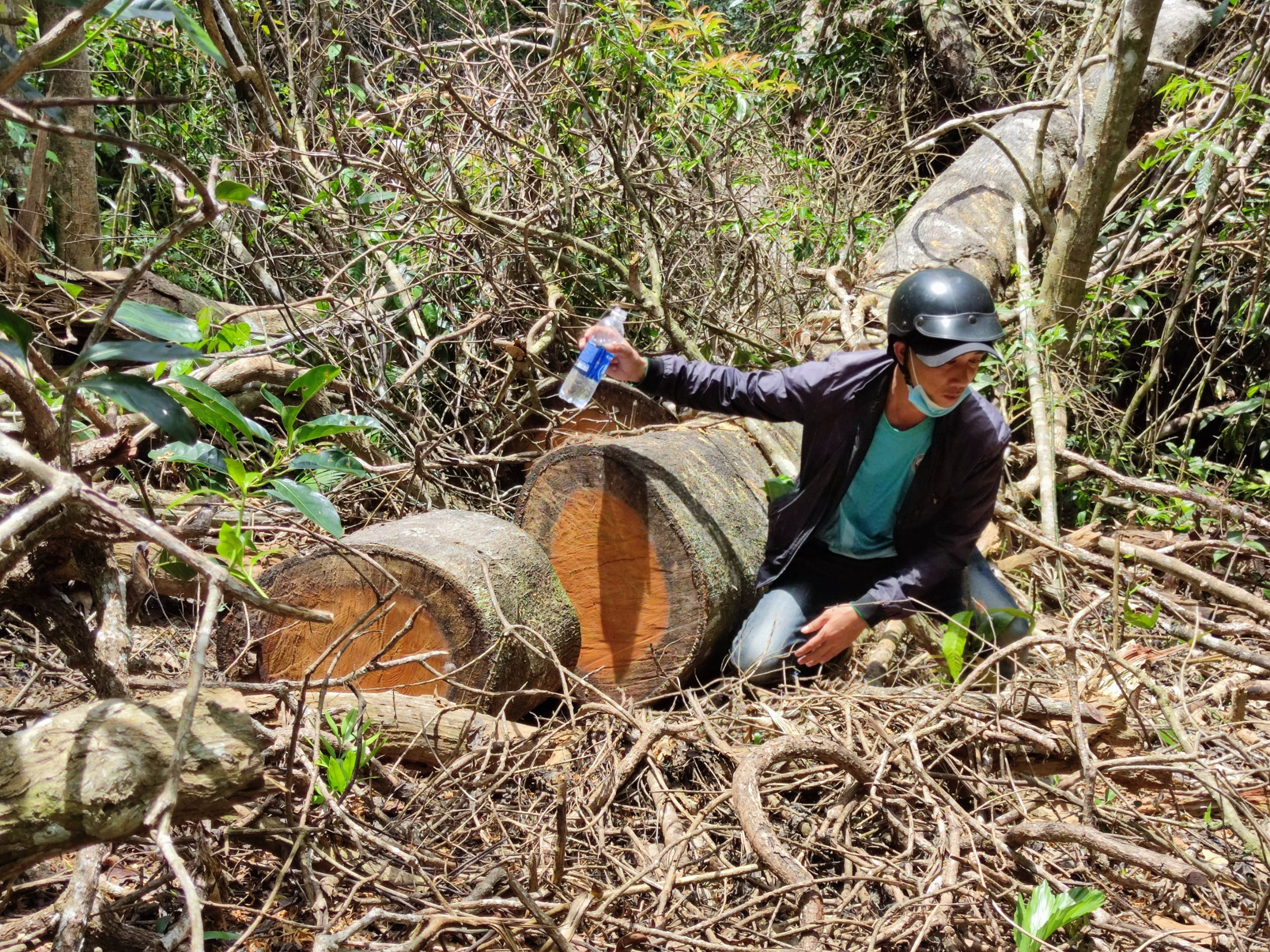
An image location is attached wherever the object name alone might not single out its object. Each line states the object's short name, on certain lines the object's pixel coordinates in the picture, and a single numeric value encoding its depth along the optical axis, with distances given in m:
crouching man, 2.68
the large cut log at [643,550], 2.90
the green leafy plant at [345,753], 1.94
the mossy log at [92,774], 1.21
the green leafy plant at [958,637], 2.58
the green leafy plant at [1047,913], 1.71
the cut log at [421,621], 2.48
